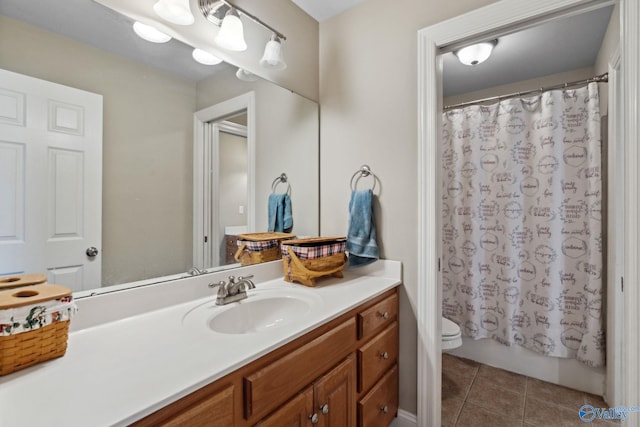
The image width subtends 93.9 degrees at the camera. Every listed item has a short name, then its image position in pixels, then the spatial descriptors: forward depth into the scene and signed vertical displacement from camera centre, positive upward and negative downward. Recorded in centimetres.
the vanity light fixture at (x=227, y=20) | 127 +85
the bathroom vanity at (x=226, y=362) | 60 -36
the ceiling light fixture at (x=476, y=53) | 193 +106
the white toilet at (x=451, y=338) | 187 -78
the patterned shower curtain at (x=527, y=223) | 189 -6
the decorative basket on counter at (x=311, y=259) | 143 -22
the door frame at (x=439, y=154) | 107 +23
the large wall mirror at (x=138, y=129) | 90 +33
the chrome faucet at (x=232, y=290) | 117 -31
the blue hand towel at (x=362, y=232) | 158 -10
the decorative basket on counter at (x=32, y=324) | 66 -26
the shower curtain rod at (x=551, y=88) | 185 +86
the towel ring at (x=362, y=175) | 165 +22
